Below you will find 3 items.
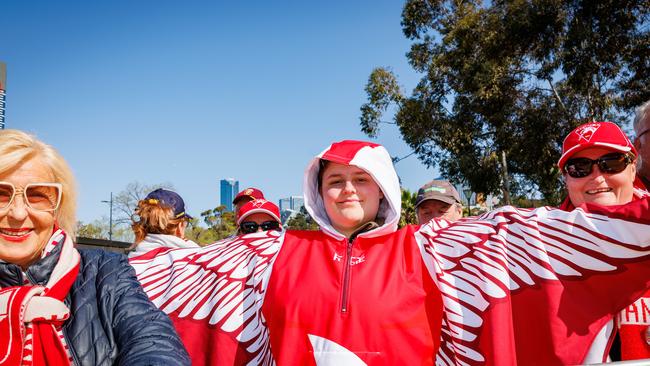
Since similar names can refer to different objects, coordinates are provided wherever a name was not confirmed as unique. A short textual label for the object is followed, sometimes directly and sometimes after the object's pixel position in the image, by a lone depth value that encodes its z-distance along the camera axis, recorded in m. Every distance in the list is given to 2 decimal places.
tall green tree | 13.15
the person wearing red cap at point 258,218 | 4.96
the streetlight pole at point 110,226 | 44.13
